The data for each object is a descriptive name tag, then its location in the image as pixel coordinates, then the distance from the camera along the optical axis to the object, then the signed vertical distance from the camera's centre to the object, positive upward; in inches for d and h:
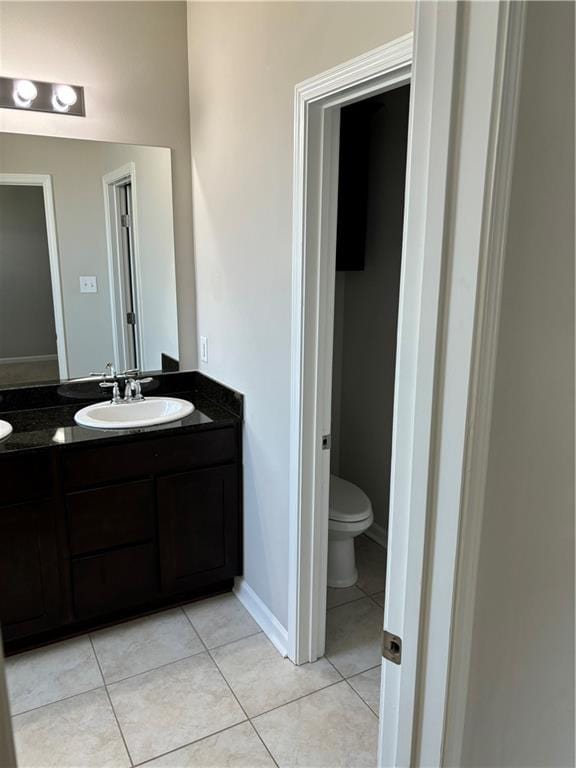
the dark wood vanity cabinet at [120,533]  83.7 -40.0
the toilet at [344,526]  100.8 -43.2
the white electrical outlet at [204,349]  107.1 -13.6
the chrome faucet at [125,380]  101.1 -19.1
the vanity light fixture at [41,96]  86.6 +27.1
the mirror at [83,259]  94.0 +2.7
